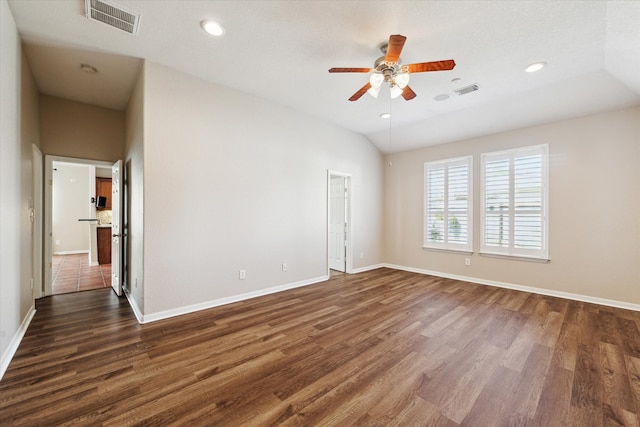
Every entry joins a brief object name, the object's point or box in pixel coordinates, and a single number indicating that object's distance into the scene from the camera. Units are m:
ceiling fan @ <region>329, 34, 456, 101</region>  2.31
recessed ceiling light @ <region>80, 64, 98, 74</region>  3.22
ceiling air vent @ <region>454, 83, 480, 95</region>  3.68
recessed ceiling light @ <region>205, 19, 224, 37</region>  2.48
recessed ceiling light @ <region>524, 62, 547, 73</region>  3.09
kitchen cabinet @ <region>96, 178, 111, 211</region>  7.77
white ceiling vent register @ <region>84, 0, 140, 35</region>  2.26
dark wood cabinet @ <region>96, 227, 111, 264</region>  6.89
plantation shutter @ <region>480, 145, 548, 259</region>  4.41
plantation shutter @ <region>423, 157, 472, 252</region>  5.27
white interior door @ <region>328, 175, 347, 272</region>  5.89
